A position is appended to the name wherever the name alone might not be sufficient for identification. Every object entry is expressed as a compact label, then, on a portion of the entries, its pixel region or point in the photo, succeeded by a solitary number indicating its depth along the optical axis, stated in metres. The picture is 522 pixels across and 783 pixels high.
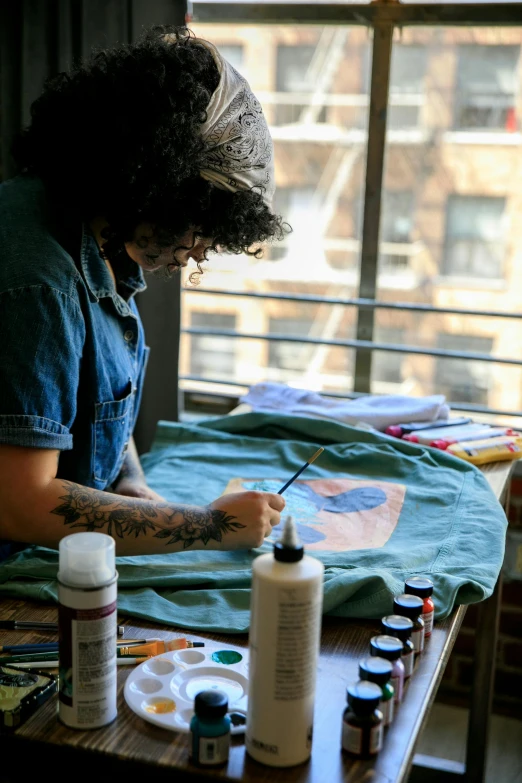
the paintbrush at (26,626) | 1.06
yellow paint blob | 0.88
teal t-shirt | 1.13
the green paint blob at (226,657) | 1.00
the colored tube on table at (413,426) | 1.97
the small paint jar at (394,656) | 0.91
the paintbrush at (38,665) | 0.95
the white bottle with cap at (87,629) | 0.80
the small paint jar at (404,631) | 0.96
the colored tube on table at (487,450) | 1.84
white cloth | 2.01
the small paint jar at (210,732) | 0.79
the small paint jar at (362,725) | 0.81
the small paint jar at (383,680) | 0.86
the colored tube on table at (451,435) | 1.89
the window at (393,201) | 2.65
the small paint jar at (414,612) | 1.01
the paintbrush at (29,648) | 0.99
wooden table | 0.80
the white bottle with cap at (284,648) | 0.77
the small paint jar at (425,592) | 1.06
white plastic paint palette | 0.87
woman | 1.11
